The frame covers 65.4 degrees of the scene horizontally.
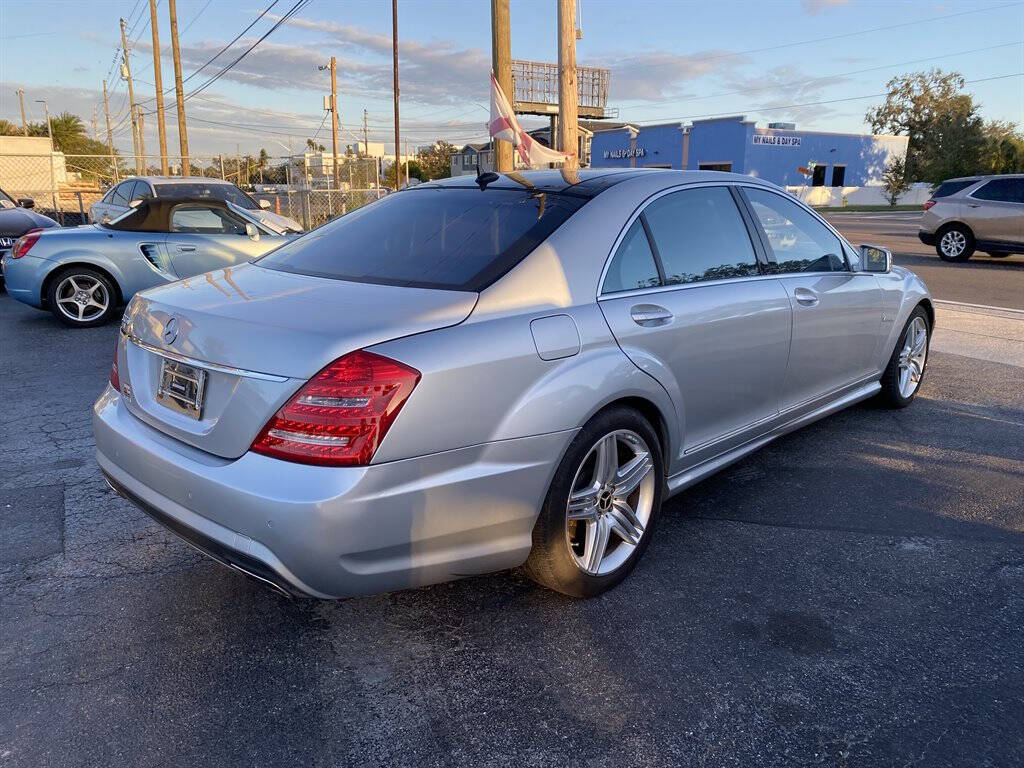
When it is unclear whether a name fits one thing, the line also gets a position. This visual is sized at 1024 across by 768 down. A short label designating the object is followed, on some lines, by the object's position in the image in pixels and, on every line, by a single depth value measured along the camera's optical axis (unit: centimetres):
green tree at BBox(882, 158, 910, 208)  5629
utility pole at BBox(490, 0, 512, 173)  1088
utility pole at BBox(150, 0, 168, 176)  2912
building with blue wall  4906
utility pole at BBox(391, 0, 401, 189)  3053
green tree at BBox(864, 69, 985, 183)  5569
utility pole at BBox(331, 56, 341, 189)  3518
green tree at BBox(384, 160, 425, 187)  5971
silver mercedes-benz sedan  238
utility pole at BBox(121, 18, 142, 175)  4684
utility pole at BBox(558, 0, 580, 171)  1057
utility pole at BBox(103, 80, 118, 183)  6465
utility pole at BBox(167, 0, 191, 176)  2698
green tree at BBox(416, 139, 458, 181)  7644
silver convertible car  834
